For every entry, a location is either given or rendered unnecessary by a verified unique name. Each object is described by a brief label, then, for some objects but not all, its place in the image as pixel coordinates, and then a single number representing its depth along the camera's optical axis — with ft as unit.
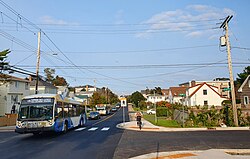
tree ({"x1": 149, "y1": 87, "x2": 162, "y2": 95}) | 434.71
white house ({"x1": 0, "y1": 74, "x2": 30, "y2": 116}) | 153.69
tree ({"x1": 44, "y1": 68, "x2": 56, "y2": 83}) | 399.44
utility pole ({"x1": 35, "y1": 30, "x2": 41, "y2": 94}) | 97.38
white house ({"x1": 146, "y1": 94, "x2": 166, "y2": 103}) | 378.36
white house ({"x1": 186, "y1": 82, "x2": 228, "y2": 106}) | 201.77
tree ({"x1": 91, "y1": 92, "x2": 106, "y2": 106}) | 276.88
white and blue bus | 53.31
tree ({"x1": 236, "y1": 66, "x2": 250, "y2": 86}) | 227.20
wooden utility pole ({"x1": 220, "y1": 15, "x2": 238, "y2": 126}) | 76.95
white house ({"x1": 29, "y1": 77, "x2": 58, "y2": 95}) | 217.15
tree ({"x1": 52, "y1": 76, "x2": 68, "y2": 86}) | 400.88
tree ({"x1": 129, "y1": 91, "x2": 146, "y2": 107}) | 362.53
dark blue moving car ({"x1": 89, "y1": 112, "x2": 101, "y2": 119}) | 145.66
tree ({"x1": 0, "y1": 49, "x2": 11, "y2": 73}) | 90.84
